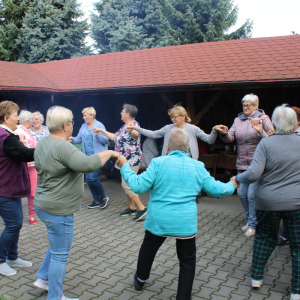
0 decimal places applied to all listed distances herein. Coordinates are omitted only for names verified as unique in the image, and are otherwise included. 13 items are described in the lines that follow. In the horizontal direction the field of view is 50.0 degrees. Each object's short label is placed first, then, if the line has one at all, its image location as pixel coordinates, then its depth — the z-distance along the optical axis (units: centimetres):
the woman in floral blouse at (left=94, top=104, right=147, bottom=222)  537
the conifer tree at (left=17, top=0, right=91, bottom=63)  2080
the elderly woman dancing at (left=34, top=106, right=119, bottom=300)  260
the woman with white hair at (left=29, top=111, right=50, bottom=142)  561
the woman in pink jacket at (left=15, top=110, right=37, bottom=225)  519
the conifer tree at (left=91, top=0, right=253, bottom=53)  2148
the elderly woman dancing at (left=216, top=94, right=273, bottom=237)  441
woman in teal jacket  267
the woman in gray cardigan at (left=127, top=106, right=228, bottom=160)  475
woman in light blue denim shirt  596
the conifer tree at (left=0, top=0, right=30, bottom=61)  2216
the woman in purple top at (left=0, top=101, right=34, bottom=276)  325
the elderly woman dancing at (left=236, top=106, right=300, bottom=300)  292
